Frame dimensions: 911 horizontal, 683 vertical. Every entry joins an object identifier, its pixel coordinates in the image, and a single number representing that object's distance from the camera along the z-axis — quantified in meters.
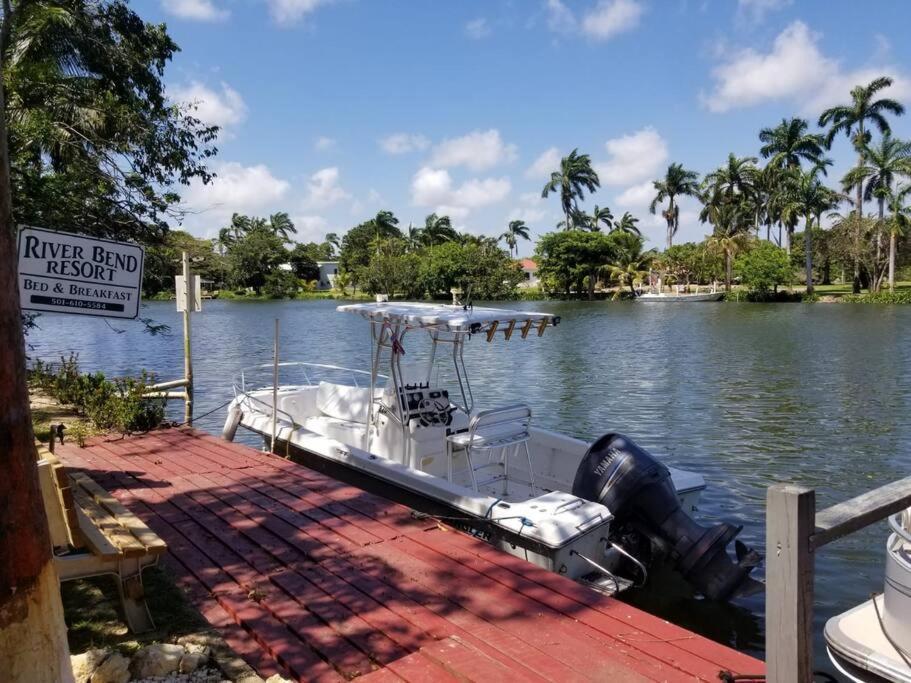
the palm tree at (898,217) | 54.53
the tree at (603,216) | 90.00
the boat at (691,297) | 69.56
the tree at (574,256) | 73.12
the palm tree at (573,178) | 87.69
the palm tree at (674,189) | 83.62
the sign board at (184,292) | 11.01
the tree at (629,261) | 75.57
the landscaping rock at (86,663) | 3.66
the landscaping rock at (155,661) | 3.77
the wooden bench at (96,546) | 4.25
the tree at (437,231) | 98.50
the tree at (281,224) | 110.56
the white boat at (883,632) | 3.75
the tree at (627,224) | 86.19
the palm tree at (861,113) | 59.84
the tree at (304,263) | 98.88
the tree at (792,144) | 68.44
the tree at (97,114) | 7.99
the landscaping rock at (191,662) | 3.88
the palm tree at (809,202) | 61.97
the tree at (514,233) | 109.00
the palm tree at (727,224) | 70.00
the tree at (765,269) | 61.97
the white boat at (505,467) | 6.48
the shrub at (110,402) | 9.80
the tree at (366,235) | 93.50
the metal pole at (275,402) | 9.19
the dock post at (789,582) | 2.68
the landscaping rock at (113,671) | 3.64
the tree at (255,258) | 90.25
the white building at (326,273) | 103.56
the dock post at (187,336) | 10.84
